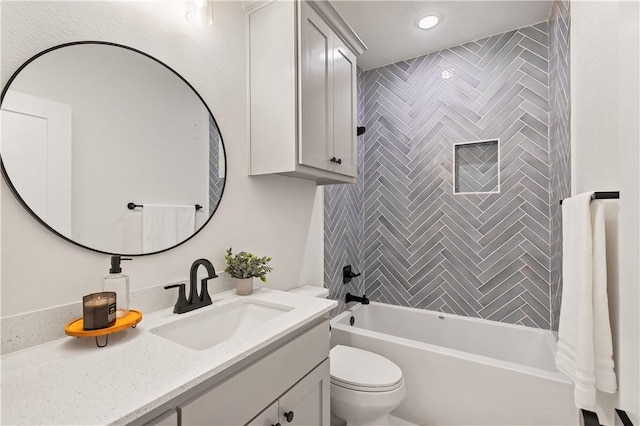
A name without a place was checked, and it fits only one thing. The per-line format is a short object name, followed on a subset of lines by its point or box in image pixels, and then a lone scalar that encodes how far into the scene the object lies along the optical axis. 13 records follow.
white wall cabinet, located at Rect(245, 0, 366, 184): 1.46
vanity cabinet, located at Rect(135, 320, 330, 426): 0.72
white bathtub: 1.59
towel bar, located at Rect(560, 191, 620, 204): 1.06
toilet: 1.51
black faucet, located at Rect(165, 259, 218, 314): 1.16
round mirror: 0.89
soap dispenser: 0.97
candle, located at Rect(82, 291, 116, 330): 0.84
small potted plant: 1.42
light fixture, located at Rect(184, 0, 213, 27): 1.25
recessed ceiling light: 2.22
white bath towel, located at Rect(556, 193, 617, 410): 1.08
